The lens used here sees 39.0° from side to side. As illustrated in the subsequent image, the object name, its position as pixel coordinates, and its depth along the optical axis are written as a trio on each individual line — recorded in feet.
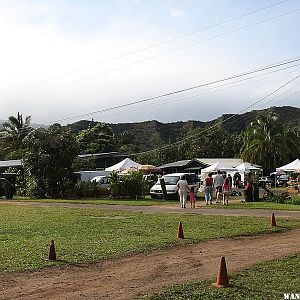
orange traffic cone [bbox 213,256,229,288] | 22.70
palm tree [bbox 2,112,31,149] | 194.61
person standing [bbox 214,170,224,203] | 78.36
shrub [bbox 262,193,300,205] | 76.04
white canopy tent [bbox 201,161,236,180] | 130.34
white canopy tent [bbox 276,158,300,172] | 136.75
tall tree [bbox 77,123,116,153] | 215.06
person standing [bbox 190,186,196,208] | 71.36
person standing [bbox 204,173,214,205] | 75.03
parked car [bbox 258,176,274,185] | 138.30
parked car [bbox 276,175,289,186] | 162.31
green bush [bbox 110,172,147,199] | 96.01
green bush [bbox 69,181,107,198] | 104.85
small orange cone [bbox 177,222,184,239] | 38.44
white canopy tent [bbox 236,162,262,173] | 140.79
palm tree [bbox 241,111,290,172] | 166.69
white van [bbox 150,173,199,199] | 94.55
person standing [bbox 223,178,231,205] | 73.81
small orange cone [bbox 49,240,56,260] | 30.11
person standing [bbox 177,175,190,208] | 70.00
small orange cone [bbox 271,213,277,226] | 46.24
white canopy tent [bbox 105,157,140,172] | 132.69
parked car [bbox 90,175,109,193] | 108.67
